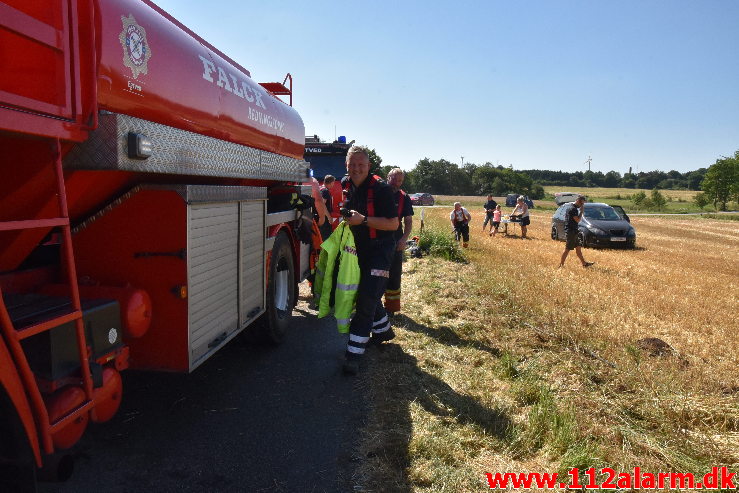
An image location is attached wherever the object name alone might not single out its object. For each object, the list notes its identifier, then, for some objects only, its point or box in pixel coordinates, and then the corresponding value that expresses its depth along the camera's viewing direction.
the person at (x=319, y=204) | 4.92
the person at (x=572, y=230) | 10.98
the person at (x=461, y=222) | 13.57
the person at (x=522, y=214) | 18.27
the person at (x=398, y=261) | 5.73
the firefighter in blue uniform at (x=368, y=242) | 4.64
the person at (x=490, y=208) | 19.25
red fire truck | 2.12
